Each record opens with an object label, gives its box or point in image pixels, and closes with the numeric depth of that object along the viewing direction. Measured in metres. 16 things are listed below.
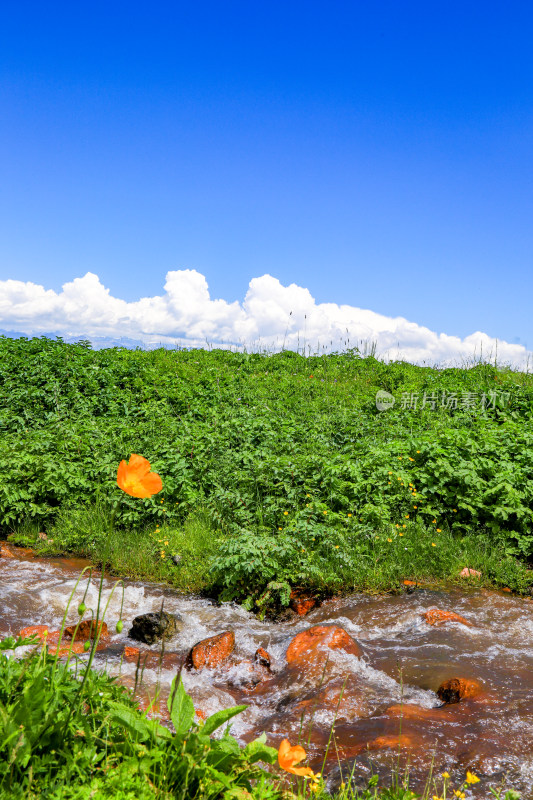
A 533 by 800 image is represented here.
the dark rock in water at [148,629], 5.08
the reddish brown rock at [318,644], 4.73
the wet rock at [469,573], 6.23
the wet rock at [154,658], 4.59
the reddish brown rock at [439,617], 5.38
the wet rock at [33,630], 4.98
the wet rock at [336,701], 3.99
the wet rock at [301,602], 5.82
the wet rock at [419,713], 3.83
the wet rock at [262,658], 4.72
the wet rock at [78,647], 4.57
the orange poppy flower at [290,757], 1.93
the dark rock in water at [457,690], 4.14
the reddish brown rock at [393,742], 3.50
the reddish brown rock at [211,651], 4.67
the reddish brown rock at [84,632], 4.90
